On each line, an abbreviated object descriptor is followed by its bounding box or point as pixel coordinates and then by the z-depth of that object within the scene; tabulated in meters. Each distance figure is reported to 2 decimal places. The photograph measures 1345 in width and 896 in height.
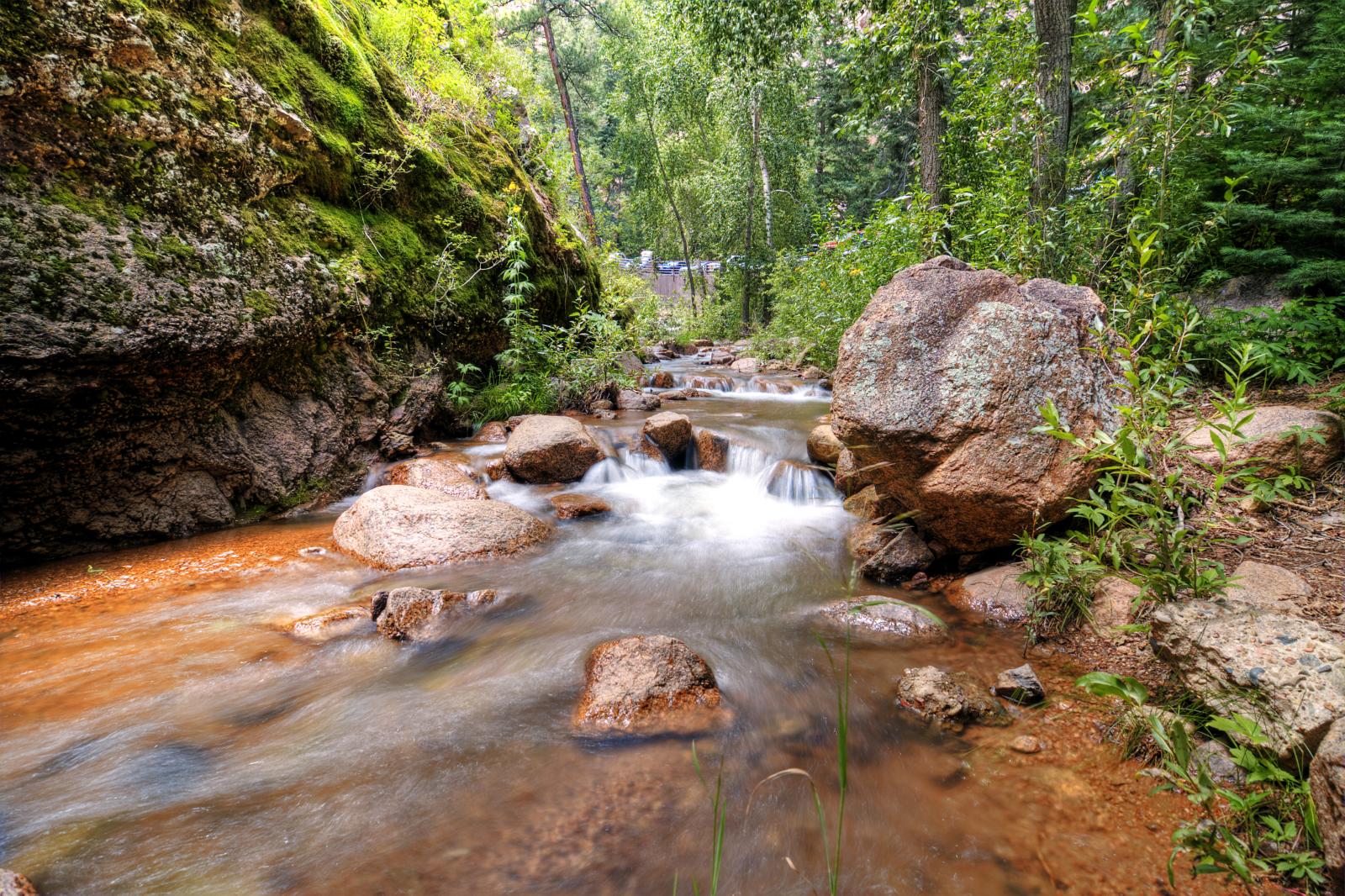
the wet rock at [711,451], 6.72
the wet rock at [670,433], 6.62
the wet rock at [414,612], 3.05
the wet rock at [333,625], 2.96
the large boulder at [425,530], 3.94
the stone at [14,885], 1.40
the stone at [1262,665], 1.63
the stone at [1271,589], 2.36
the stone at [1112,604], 2.70
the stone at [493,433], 6.81
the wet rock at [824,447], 5.67
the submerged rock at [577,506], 5.16
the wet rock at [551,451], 5.77
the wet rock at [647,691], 2.31
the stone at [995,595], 3.09
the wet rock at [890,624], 2.97
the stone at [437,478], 5.12
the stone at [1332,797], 1.32
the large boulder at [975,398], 3.11
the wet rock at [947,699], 2.28
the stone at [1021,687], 2.36
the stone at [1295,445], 3.11
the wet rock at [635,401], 9.27
